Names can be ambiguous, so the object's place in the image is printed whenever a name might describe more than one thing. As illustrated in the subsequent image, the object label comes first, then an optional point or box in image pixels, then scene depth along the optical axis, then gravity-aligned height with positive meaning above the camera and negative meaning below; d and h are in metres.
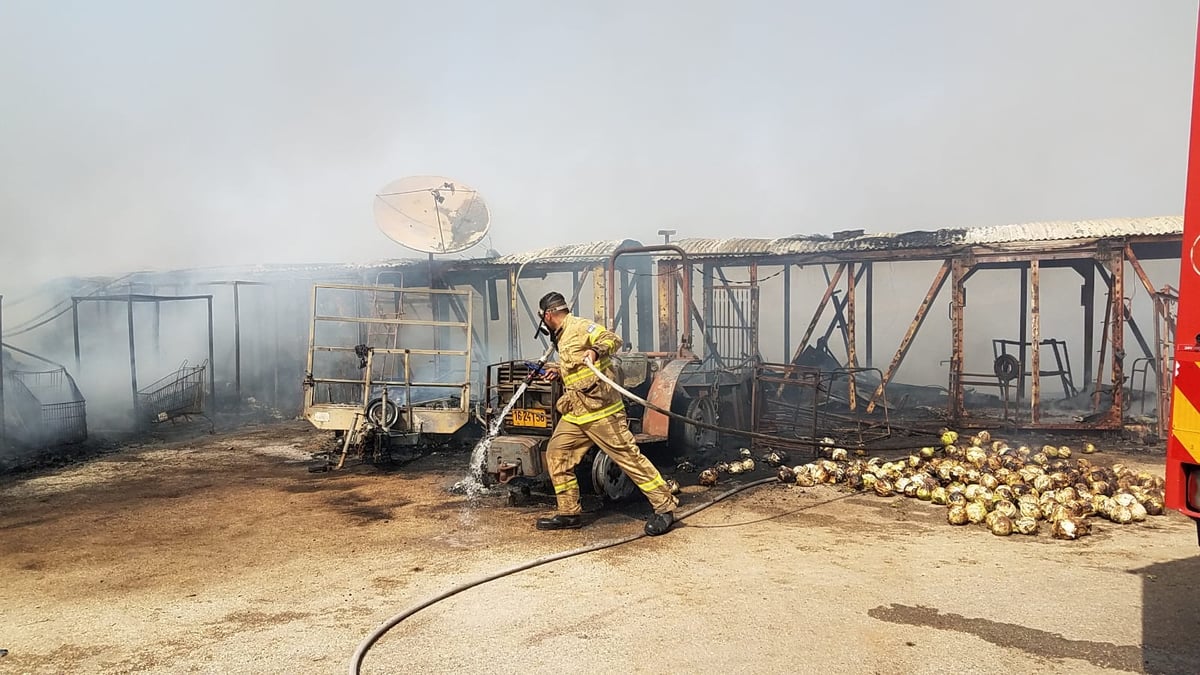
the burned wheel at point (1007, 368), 11.30 -0.82
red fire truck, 2.90 -0.25
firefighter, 6.26 -0.93
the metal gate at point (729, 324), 13.56 -0.13
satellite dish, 13.69 +2.01
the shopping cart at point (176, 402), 12.46 -1.44
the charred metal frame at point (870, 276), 10.61 +0.77
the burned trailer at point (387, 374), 8.97 -0.88
